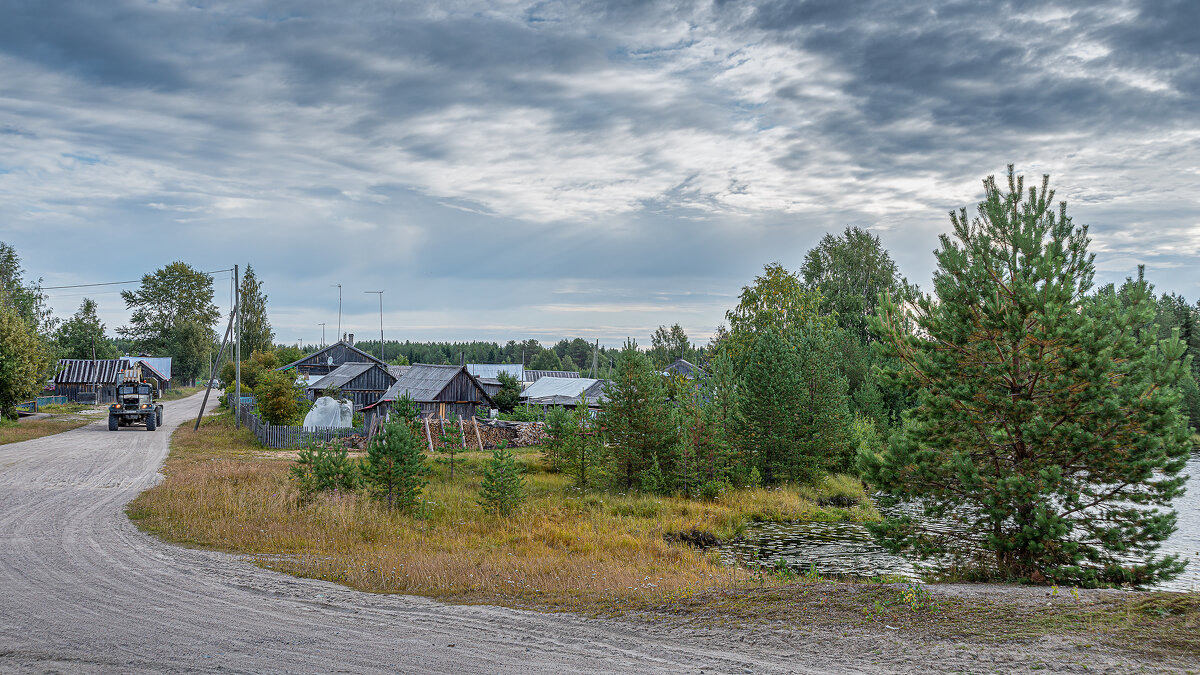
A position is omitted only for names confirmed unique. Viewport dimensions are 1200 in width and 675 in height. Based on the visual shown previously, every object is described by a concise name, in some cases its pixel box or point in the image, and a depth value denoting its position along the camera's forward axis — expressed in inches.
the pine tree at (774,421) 1059.9
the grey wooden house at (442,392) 1542.8
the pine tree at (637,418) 923.4
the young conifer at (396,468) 685.9
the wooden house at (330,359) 3026.8
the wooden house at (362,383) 2326.5
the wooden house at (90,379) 2581.2
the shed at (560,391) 2031.3
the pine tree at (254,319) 2999.5
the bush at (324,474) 695.1
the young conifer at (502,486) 722.8
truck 1499.8
